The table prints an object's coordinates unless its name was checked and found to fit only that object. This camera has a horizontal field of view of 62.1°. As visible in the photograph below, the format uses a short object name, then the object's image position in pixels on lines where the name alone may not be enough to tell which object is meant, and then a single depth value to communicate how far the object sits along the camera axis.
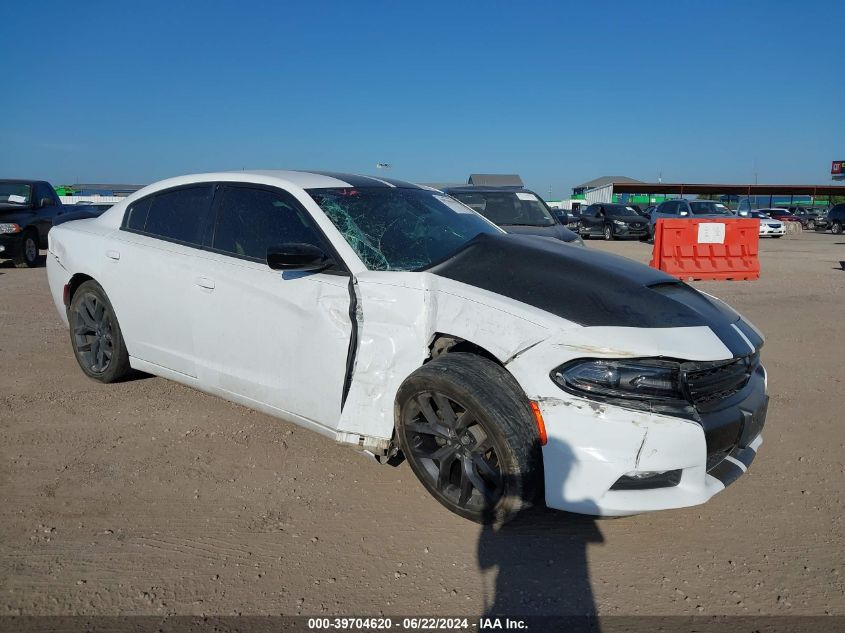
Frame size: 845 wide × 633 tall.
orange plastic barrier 13.09
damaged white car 2.80
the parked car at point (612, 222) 26.73
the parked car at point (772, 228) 28.78
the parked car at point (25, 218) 13.55
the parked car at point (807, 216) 39.06
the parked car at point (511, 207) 9.64
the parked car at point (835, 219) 33.42
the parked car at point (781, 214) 36.24
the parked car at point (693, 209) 23.83
